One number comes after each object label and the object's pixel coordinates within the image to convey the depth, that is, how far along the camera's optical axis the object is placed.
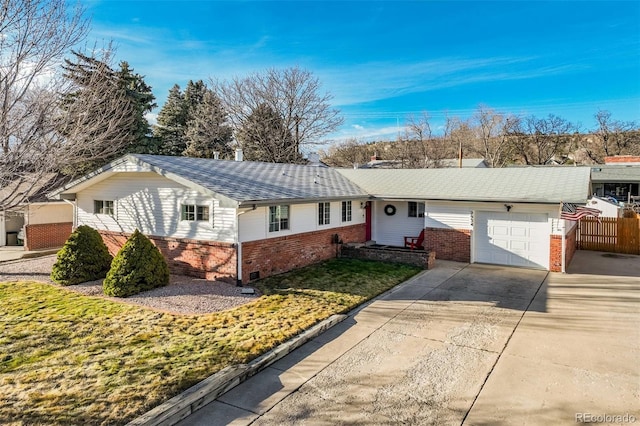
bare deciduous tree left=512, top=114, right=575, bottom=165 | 48.81
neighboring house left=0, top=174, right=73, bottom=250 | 17.03
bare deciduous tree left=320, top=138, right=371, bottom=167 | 51.06
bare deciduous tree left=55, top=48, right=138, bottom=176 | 10.97
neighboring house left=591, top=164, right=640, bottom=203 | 31.30
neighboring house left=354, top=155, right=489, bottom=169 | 36.44
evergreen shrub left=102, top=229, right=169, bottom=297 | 9.54
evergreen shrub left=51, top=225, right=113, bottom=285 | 10.61
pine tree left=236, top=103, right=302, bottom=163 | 33.91
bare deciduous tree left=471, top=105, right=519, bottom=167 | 47.69
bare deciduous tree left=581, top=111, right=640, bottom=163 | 47.78
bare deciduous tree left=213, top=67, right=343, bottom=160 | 33.47
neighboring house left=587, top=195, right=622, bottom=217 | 19.55
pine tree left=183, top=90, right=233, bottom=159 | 34.81
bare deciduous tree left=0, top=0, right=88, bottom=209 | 9.47
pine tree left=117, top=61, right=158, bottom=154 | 26.78
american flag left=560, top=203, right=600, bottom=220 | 12.21
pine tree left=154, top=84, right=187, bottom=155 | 37.47
